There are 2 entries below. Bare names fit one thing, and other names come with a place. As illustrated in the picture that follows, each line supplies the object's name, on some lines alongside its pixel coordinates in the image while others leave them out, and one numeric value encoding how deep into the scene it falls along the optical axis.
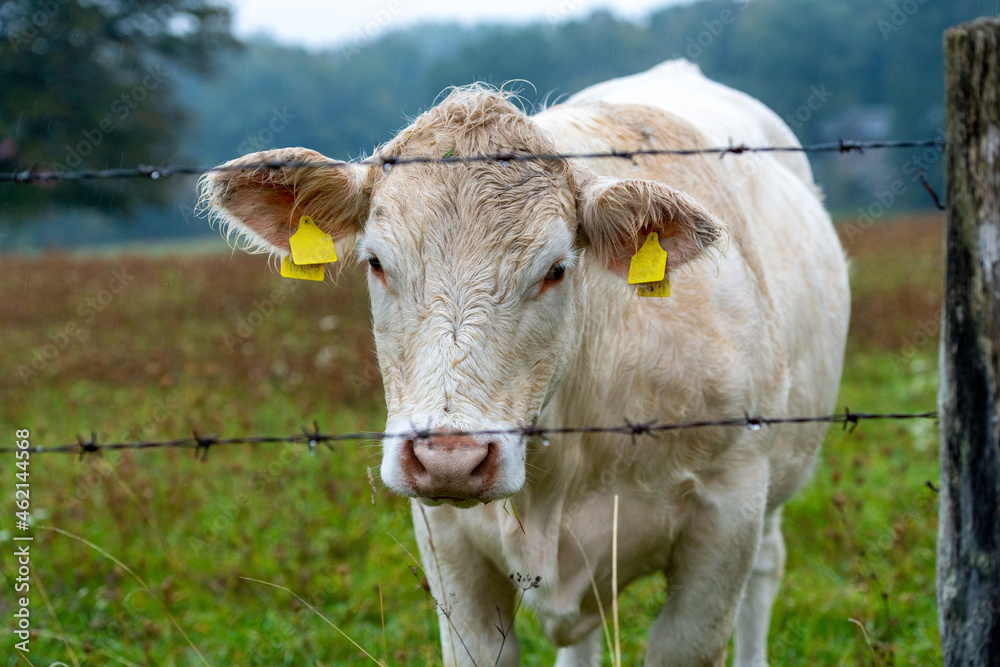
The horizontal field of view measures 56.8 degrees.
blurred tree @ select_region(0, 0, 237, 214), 24.06
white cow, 2.37
